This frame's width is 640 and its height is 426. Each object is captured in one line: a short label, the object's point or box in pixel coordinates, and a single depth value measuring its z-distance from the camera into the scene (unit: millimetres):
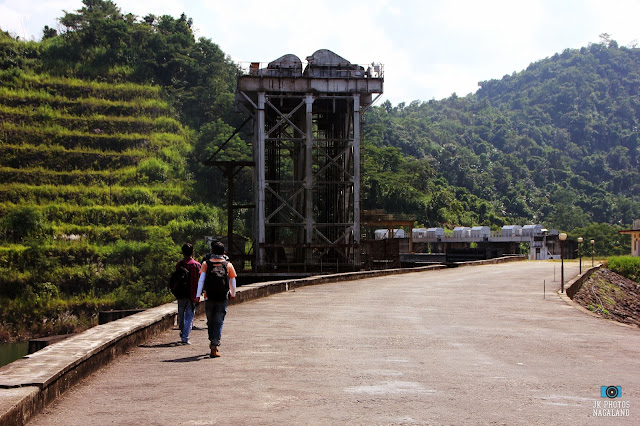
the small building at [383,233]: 94681
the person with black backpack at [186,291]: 11828
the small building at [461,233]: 96188
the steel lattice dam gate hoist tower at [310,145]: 42250
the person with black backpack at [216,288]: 10617
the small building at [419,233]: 95562
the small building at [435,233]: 95312
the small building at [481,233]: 95000
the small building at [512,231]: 94250
